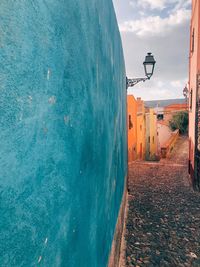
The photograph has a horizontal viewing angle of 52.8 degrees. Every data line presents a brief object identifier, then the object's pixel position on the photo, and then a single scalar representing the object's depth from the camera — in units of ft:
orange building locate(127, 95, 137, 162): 47.93
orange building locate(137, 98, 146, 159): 56.89
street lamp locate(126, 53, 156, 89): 22.97
